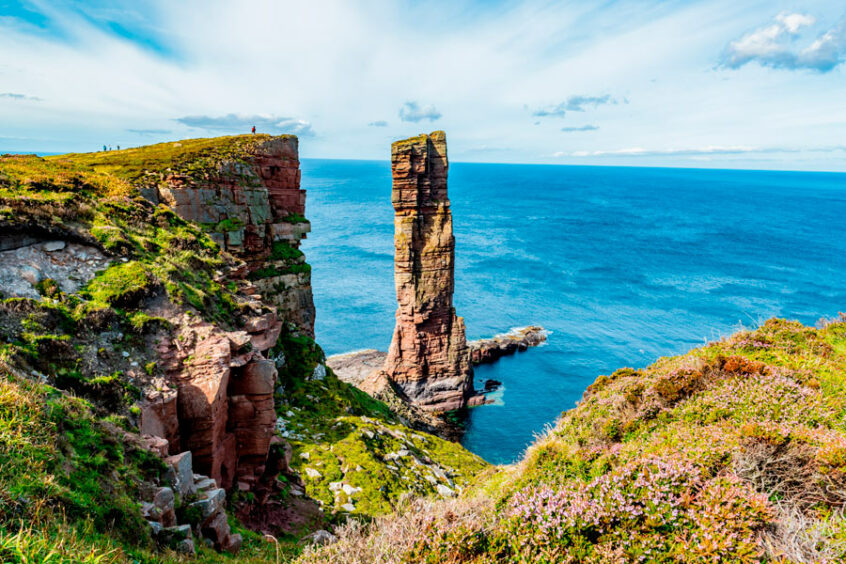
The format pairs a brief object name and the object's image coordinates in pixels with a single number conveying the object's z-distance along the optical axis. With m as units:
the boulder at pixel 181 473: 9.36
